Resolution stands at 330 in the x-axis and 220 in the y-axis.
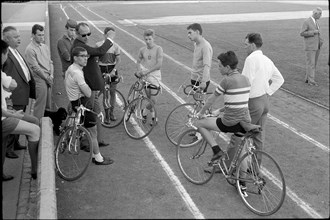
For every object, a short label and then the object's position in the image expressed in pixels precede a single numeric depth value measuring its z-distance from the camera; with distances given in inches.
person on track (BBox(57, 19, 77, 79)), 315.6
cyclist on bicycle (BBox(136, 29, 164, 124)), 291.1
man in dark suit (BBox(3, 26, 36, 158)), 237.1
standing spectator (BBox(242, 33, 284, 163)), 212.1
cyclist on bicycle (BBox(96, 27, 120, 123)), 309.1
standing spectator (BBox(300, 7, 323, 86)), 445.4
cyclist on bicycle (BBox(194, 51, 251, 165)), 190.2
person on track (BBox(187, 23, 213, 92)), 271.7
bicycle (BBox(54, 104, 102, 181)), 231.0
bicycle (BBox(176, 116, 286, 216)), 191.0
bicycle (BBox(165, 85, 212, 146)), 272.7
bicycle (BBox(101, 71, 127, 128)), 312.4
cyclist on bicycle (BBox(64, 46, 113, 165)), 228.4
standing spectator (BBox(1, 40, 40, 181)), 190.3
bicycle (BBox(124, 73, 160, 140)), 297.0
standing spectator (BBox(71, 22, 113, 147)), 255.4
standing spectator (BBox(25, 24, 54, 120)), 280.7
